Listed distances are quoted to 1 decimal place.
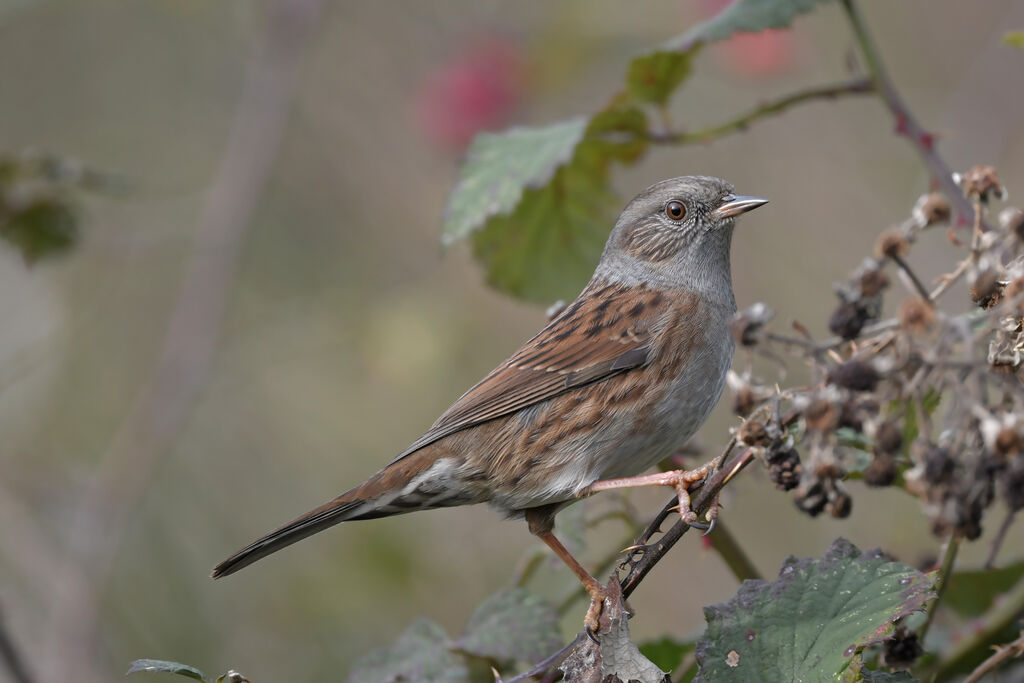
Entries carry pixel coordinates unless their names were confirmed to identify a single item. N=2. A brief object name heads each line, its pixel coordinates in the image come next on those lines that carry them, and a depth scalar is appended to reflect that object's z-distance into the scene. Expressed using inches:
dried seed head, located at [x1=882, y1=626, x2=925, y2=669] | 151.3
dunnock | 232.7
